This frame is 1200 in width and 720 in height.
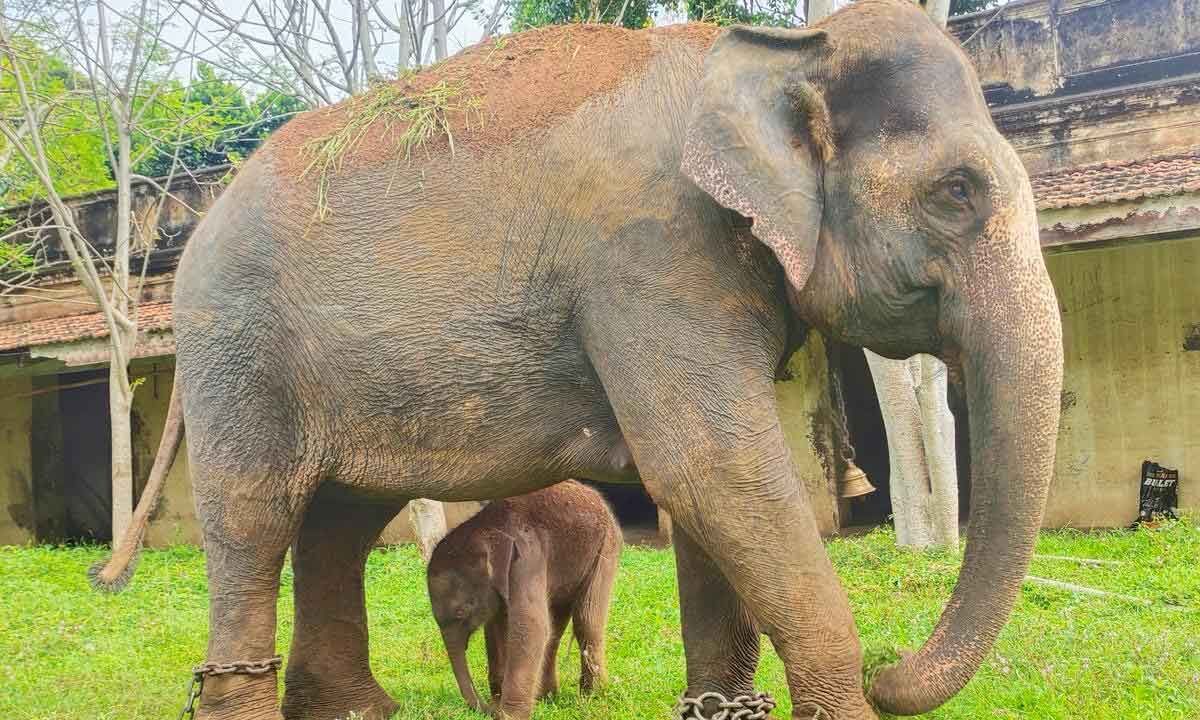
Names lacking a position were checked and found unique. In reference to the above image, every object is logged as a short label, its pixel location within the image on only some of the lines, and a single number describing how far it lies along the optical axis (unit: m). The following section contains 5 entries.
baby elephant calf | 4.27
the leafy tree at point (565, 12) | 11.97
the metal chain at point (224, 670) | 3.57
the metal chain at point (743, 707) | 2.99
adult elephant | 2.80
